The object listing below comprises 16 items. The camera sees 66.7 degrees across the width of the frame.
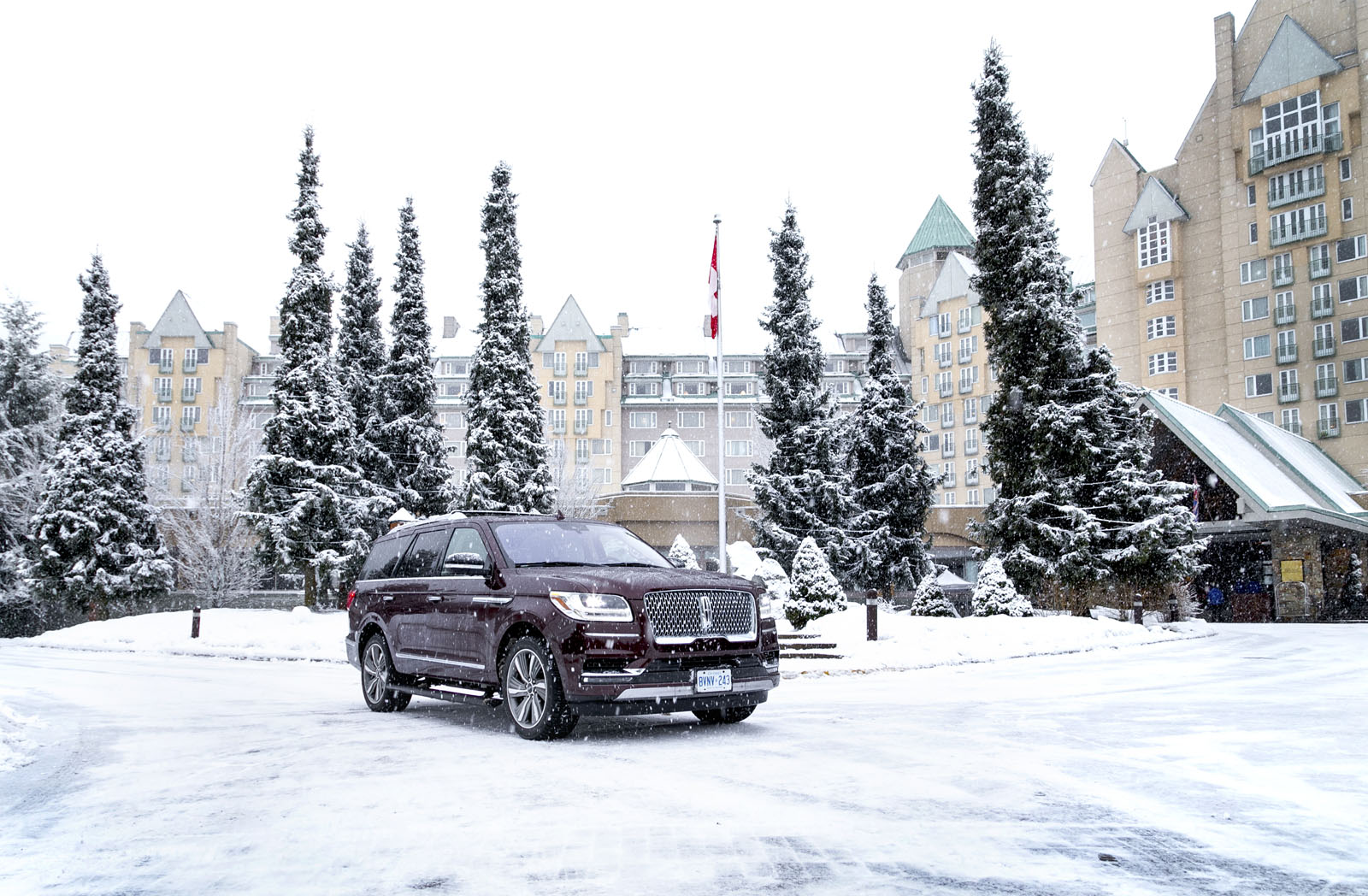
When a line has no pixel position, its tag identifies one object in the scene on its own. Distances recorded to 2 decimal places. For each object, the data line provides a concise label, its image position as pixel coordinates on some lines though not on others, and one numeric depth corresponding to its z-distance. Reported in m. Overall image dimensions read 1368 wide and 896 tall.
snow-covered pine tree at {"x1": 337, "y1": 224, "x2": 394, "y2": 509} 40.44
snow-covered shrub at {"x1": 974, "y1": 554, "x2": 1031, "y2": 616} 25.02
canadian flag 27.08
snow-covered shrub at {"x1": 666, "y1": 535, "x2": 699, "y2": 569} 23.50
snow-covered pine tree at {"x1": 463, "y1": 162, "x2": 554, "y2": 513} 36.53
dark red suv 8.27
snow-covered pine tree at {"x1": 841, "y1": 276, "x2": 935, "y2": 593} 38.34
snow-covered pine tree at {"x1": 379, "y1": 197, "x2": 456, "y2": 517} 40.59
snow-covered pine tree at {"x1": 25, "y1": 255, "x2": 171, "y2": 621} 37.38
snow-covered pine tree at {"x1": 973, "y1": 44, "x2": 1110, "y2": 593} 28.77
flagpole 25.25
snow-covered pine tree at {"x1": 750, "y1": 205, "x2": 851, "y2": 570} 36.25
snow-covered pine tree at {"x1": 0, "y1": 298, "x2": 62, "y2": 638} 41.47
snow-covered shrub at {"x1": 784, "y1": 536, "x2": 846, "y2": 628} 22.53
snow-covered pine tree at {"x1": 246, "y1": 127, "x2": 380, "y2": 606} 35.25
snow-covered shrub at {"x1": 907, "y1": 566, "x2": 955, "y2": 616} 24.84
